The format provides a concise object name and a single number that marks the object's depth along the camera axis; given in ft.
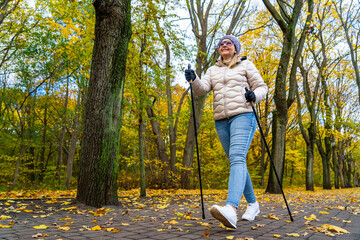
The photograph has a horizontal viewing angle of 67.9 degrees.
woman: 9.90
